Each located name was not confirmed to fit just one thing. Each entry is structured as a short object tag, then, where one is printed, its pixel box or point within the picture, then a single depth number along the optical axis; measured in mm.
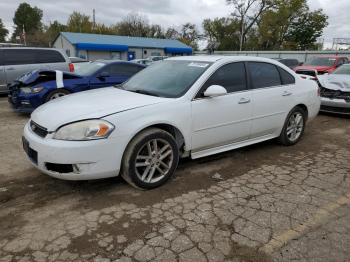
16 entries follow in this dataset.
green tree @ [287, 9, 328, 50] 52906
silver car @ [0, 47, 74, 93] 10180
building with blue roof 34406
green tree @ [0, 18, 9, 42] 76519
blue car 7348
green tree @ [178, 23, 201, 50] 66750
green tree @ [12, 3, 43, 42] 82250
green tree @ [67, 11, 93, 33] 57625
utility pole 58853
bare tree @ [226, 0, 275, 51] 50441
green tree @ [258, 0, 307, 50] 49688
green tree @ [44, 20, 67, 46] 59094
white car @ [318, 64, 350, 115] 7837
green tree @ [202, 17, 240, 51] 59219
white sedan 3236
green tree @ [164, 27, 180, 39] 62531
